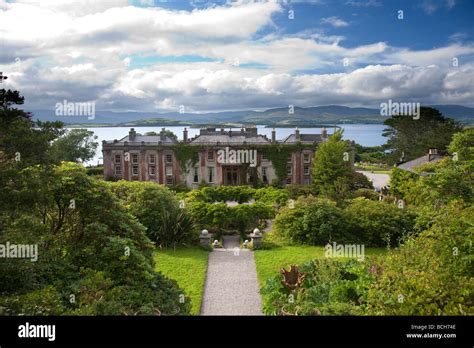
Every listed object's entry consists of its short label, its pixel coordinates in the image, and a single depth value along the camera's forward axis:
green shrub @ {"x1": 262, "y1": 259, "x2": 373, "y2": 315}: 7.14
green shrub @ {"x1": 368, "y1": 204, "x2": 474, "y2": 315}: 5.12
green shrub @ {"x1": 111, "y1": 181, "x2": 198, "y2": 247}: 16.38
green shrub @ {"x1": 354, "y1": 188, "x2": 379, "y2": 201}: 23.53
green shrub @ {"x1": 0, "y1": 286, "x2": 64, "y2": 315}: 4.93
